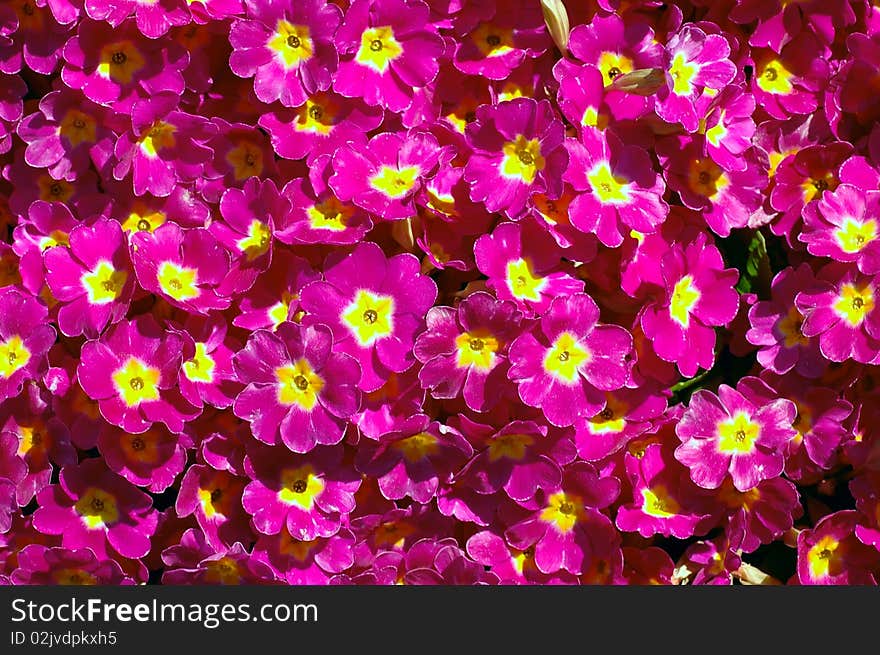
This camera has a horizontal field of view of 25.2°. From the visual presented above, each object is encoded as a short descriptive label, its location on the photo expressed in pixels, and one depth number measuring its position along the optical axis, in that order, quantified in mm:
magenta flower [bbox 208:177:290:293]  450
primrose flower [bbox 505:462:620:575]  459
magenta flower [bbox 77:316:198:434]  443
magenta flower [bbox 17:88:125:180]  472
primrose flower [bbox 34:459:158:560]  461
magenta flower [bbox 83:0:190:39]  452
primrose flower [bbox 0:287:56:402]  452
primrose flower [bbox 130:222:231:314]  447
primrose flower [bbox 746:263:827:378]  464
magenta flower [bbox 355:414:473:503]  450
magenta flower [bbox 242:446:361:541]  452
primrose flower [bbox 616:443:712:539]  463
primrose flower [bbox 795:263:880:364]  458
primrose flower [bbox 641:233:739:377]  449
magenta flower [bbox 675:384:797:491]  457
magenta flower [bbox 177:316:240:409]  447
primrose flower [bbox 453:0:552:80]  463
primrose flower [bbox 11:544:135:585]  457
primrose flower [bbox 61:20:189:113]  463
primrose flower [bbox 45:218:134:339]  447
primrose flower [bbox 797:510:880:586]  468
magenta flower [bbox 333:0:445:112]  455
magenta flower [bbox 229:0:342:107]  454
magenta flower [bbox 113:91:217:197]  459
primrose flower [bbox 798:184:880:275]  459
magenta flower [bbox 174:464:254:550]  456
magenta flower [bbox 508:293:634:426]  439
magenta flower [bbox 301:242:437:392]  442
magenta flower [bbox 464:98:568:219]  442
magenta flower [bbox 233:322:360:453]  436
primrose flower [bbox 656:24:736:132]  445
